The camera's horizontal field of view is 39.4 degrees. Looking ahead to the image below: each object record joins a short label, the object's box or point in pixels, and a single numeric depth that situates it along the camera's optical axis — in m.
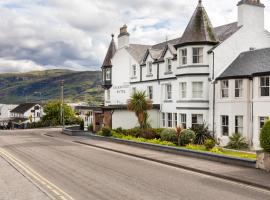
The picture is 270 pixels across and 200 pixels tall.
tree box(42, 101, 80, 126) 91.50
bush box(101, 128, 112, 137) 40.06
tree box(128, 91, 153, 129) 39.44
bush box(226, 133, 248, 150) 31.88
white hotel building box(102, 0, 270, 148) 32.41
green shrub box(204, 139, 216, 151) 26.12
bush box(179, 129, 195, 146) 30.81
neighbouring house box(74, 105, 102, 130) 53.09
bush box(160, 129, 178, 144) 32.12
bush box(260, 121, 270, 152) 18.56
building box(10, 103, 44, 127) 131.50
